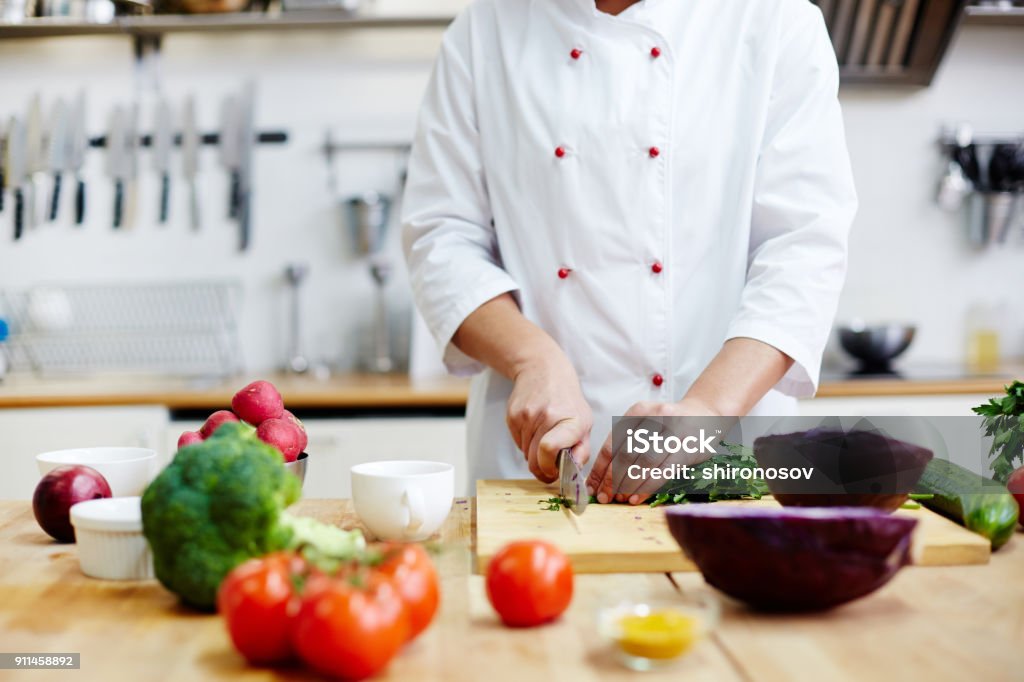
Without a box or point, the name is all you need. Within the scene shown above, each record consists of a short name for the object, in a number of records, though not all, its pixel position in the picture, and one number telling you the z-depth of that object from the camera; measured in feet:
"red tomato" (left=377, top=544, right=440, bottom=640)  2.28
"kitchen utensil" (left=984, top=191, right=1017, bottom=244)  9.55
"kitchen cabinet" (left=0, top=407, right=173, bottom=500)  7.72
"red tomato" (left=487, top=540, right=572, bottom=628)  2.44
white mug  3.14
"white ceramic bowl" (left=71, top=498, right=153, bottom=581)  2.85
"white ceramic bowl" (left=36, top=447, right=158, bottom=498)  3.48
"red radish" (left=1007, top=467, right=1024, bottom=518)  3.47
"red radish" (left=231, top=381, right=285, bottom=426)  3.49
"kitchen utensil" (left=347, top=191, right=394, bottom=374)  9.25
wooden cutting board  2.99
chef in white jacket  4.55
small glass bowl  2.21
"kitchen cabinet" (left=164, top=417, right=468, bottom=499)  7.75
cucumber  3.19
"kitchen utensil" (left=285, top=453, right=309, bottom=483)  3.36
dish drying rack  9.25
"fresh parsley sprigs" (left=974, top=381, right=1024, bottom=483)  3.61
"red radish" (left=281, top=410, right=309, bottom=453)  3.54
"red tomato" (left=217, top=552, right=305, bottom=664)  2.19
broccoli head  2.48
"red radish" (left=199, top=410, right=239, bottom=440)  3.32
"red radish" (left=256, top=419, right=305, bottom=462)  3.37
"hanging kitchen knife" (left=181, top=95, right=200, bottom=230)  9.25
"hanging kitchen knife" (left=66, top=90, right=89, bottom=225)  9.28
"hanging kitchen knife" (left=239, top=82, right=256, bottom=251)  9.32
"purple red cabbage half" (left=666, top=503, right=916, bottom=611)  2.46
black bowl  8.84
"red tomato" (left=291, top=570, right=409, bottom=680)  2.09
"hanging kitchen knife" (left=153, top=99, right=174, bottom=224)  9.27
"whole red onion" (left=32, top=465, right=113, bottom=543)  3.27
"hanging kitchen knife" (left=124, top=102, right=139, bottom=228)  9.32
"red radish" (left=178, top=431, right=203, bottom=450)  3.24
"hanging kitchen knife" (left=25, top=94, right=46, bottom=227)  9.27
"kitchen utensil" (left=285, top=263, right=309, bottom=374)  9.41
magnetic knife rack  9.49
